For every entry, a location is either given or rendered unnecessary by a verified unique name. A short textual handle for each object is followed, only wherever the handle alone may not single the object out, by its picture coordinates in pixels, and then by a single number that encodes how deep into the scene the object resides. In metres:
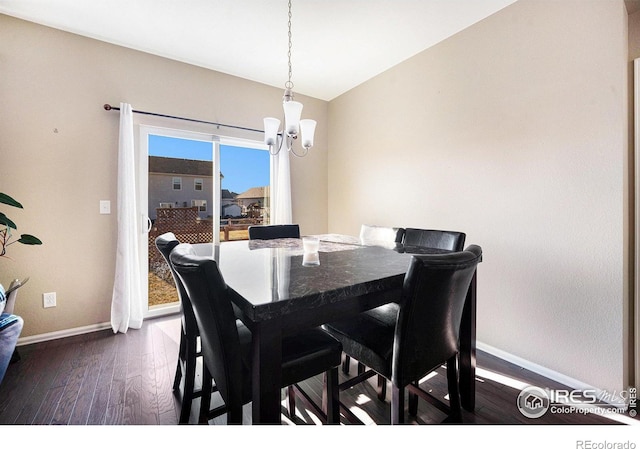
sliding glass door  2.90
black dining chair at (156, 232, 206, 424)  1.41
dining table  0.83
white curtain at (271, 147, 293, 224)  3.48
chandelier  1.82
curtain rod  2.57
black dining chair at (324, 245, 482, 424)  1.00
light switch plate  2.62
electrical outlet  2.42
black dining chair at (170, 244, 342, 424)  0.91
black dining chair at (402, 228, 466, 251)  1.72
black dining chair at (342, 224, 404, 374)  1.89
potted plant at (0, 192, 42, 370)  1.65
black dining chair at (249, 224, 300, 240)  2.34
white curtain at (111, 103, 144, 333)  2.56
